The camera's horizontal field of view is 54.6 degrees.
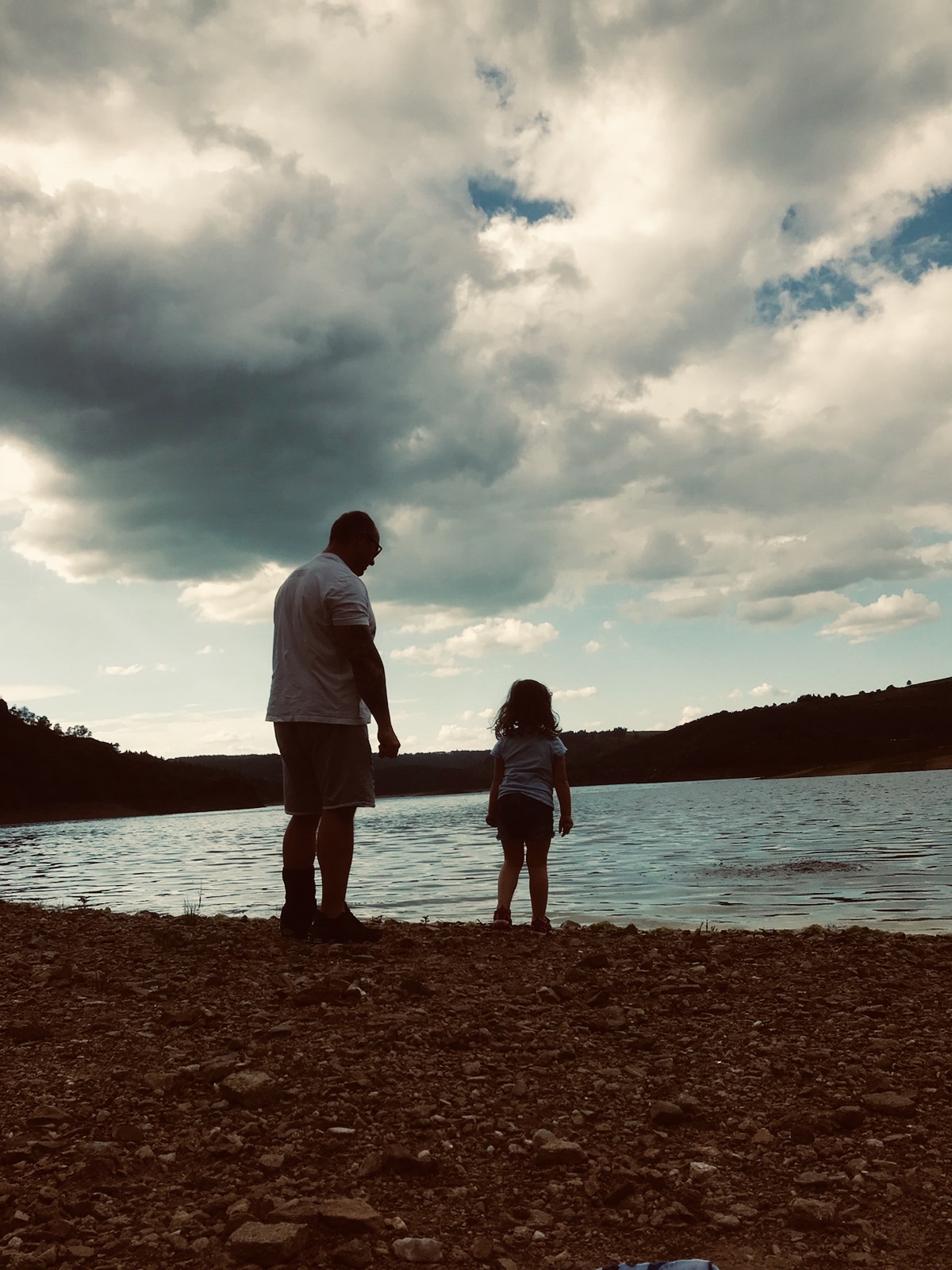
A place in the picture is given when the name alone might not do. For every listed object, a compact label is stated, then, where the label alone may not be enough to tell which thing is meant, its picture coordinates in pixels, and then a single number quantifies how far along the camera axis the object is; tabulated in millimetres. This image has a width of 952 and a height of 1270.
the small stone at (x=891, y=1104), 3336
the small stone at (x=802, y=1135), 3166
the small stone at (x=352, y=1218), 2607
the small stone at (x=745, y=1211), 2689
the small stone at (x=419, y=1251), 2508
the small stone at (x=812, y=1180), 2861
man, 5941
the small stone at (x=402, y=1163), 2979
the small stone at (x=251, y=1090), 3432
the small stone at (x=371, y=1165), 2945
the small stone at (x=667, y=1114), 3344
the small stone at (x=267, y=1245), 2463
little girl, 7828
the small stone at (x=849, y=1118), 3270
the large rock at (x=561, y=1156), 3041
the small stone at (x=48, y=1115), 3268
